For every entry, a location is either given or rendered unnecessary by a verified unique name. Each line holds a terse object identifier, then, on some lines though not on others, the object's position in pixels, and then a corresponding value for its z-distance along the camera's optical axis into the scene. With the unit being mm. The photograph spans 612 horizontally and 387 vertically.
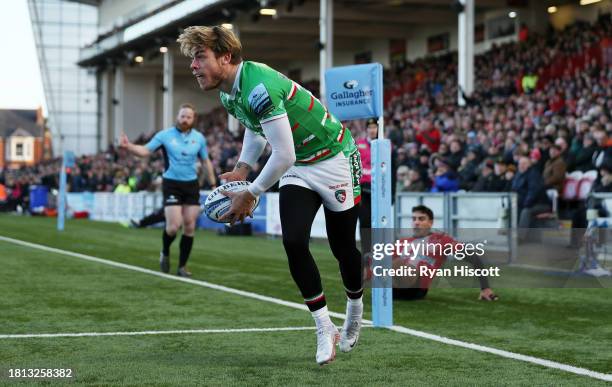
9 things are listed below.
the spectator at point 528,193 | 14992
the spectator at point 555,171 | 15992
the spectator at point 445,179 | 17312
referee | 11711
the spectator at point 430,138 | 22469
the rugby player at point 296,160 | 5395
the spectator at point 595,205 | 11228
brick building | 120312
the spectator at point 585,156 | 16312
